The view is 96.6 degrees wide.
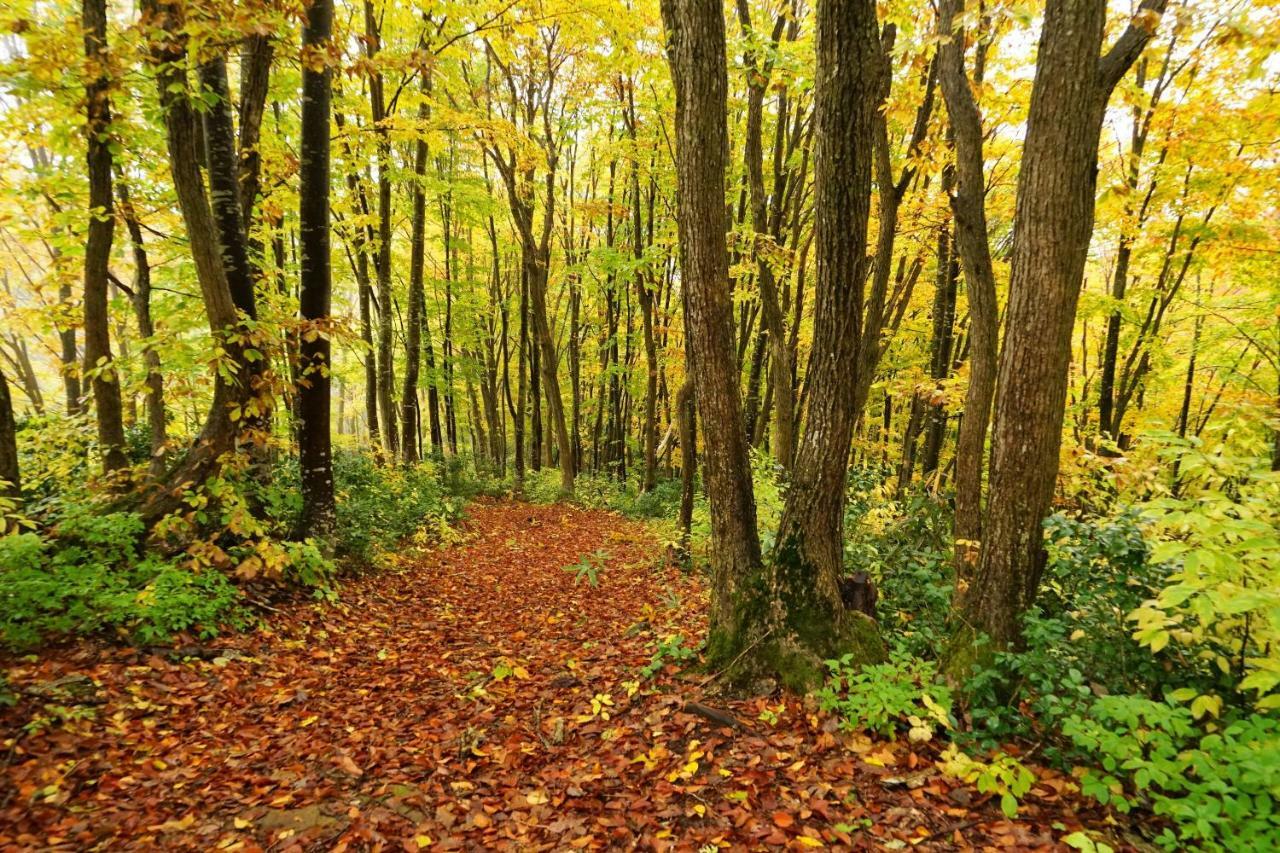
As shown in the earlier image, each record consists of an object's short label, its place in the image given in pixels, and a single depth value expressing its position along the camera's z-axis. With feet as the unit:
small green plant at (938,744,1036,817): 10.16
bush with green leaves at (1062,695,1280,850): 8.32
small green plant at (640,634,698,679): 16.81
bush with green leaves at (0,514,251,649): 14.83
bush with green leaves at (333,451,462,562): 27.48
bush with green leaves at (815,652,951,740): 12.44
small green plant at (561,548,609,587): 29.73
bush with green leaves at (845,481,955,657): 16.28
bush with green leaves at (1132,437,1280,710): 8.68
